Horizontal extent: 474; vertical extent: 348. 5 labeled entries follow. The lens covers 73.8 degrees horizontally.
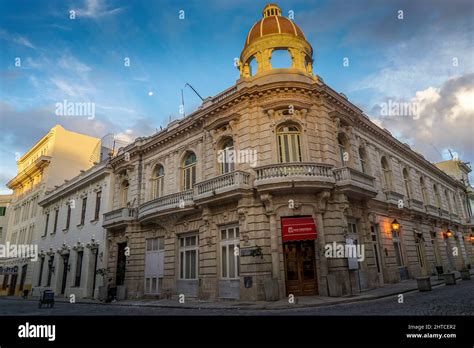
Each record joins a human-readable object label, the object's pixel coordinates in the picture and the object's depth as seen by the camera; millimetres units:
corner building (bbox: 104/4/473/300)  15641
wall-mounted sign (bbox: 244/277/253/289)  15312
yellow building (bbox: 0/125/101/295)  38094
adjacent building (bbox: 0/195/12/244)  46744
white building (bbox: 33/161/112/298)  26250
